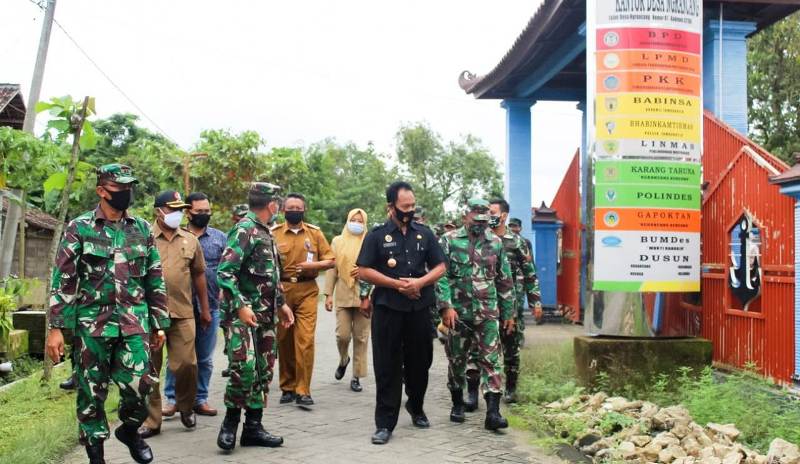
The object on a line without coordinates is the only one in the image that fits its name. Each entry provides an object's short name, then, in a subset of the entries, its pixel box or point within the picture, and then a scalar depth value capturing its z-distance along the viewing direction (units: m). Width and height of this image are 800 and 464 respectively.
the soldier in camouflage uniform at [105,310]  5.14
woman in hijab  8.77
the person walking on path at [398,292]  6.42
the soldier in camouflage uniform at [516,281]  8.11
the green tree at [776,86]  20.59
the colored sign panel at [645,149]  8.17
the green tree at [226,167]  22.23
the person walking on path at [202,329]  7.33
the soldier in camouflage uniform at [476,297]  6.93
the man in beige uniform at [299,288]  7.69
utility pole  12.01
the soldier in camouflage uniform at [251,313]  5.91
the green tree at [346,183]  31.50
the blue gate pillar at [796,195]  7.34
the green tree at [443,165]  38.81
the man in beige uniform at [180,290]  6.57
